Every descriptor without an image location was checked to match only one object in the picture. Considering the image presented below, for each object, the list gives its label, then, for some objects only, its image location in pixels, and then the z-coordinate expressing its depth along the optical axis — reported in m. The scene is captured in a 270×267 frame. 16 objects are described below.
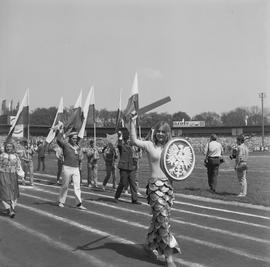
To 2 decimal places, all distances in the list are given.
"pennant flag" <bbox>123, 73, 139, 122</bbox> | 7.08
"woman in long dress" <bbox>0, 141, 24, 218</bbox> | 9.41
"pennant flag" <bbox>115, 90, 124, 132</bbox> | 12.03
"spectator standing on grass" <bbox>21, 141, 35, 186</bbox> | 16.38
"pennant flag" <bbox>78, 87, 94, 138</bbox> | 15.21
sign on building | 99.59
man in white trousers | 10.51
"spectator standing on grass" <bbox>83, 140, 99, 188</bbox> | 15.66
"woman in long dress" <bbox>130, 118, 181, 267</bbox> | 5.63
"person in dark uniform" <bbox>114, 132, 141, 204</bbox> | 11.52
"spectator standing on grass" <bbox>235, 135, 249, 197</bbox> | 12.37
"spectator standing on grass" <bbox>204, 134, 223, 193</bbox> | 13.70
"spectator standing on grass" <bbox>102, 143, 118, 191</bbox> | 15.14
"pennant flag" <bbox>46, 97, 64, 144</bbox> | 19.91
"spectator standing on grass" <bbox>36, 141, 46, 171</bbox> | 24.28
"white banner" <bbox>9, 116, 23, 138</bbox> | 15.33
